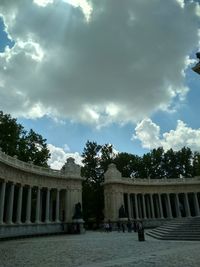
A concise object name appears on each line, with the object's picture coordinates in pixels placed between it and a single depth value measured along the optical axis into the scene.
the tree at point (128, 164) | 59.27
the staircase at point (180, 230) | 19.50
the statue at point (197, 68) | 15.67
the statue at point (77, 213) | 38.34
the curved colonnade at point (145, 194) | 45.74
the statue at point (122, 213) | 41.83
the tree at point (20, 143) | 39.02
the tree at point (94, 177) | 52.23
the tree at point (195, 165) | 57.88
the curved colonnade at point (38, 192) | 30.40
